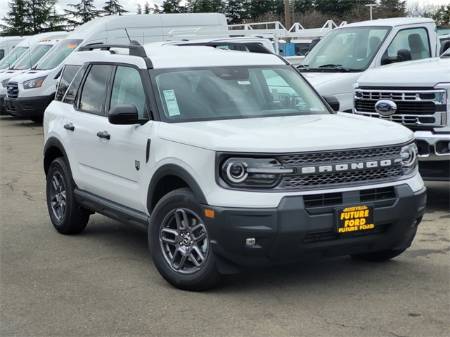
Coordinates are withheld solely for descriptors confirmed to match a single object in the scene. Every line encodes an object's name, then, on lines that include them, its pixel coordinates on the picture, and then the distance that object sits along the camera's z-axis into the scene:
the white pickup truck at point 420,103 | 8.35
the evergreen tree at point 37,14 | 61.75
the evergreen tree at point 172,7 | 64.38
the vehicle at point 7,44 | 31.43
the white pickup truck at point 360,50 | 11.23
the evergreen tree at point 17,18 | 61.28
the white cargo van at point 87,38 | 20.33
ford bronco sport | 5.48
